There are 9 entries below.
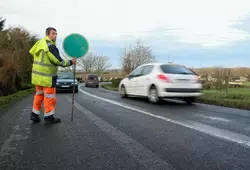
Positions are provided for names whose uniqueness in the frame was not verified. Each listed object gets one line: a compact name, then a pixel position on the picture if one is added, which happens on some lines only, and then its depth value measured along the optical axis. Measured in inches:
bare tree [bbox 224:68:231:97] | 614.5
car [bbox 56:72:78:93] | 778.2
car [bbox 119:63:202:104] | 400.5
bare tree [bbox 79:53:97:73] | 3170.0
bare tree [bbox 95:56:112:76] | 3237.5
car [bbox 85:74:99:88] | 1476.6
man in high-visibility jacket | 232.2
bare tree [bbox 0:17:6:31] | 1596.6
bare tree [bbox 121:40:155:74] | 1512.1
